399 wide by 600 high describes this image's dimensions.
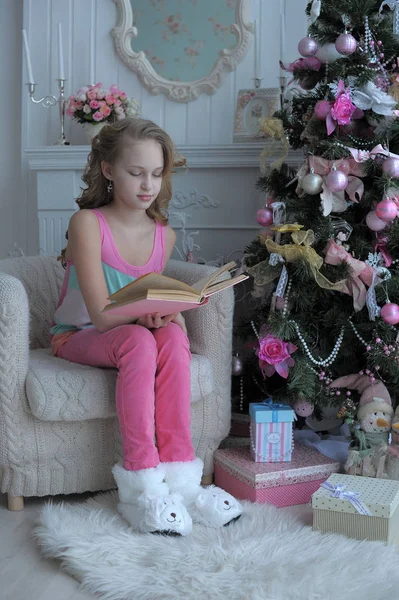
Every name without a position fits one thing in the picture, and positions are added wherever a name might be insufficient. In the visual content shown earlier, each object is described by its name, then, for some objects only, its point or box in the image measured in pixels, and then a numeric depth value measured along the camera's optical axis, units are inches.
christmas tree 88.1
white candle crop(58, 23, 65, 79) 117.6
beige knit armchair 78.7
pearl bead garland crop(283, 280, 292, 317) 90.6
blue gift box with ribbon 86.5
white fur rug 61.5
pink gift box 83.0
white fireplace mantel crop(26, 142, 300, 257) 119.3
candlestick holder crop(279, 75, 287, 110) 113.0
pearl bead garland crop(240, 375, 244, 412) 103.0
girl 74.7
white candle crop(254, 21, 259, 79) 119.7
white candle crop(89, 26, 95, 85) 126.3
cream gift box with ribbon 71.4
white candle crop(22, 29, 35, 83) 118.5
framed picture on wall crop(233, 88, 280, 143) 116.1
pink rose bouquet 114.7
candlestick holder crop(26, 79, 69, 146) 120.3
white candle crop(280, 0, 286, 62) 113.9
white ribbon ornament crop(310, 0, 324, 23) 90.4
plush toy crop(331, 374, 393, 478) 85.2
